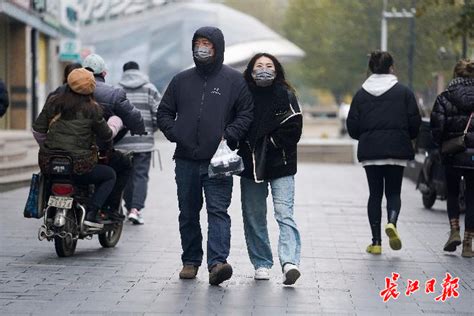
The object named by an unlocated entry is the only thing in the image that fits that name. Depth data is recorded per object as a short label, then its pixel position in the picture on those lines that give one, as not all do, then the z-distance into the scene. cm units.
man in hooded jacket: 966
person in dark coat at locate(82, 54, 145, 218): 1162
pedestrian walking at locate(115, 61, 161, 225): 1468
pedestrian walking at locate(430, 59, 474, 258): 1187
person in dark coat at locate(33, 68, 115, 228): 1093
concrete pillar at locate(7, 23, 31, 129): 3812
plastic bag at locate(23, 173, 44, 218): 1095
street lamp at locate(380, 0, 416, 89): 4441
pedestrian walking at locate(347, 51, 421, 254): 1194
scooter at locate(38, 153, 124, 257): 1084
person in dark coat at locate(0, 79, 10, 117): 1183
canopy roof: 7062
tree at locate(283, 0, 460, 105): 4928
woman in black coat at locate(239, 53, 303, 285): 981
